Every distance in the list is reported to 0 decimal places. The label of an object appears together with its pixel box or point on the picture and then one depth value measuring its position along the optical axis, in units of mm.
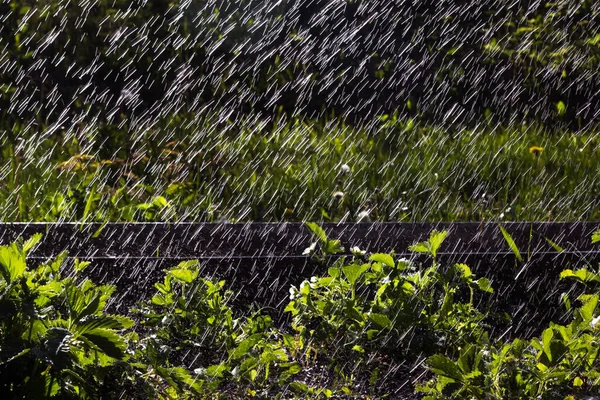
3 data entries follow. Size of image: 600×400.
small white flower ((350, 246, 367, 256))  5193
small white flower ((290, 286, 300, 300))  4737
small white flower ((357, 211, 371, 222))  6972
